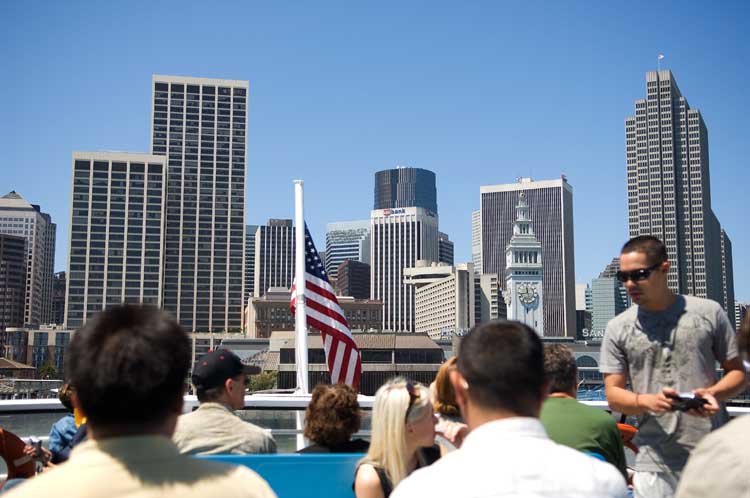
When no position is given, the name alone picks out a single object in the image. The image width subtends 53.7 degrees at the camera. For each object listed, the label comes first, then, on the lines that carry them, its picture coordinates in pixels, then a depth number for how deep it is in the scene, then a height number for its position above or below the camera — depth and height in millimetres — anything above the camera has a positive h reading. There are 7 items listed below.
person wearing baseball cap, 4070 -575
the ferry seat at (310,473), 3939 -848
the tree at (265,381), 104438 -9305
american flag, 11461 -115
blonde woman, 3684 -617
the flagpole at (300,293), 10914 +360
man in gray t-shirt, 3941 -259
